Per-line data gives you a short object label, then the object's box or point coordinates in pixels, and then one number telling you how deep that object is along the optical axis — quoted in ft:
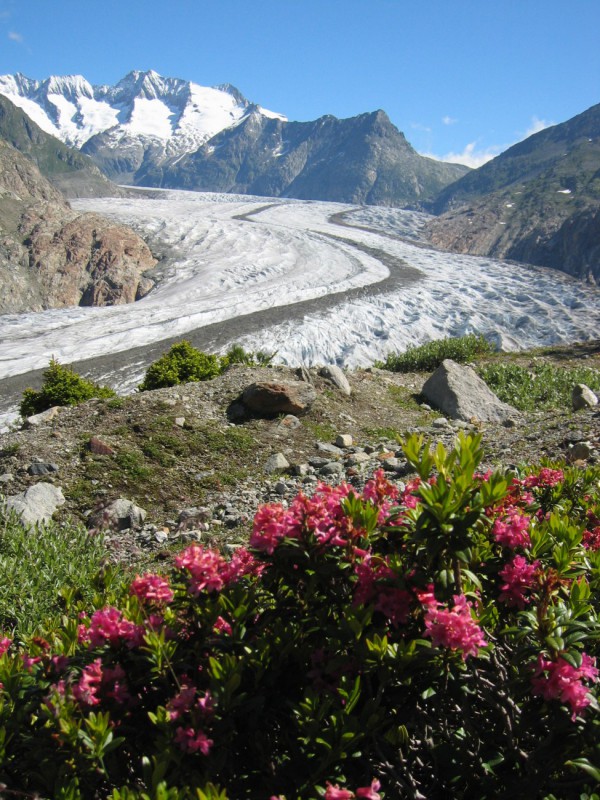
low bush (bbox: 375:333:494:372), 53.01
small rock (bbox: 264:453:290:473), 28.55
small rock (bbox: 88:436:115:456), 28.09
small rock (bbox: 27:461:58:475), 26.40
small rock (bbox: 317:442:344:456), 30.69
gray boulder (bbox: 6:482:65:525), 22.94
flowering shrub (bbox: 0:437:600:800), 6.04
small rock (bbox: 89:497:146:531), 23.54
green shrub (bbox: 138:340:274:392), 40.19
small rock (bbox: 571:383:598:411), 36.65
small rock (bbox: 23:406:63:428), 32.71
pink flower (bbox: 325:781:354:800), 5.35
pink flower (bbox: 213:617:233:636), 7.07
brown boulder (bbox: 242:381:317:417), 33.55
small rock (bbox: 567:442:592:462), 23.53
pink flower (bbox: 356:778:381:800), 5.46
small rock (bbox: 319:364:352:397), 38.77
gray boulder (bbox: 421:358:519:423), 38.56
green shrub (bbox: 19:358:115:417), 37.60
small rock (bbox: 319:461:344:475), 27.58
